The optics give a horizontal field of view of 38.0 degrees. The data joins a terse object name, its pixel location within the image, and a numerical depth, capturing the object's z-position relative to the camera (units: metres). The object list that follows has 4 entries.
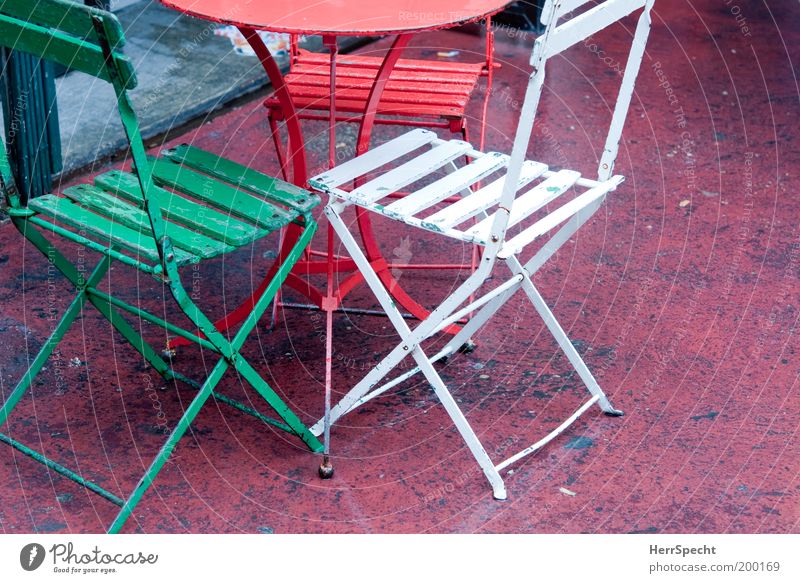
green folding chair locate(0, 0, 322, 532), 2.45
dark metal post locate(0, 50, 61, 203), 4.12
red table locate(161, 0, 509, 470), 2.86
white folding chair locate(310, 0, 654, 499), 2.70
